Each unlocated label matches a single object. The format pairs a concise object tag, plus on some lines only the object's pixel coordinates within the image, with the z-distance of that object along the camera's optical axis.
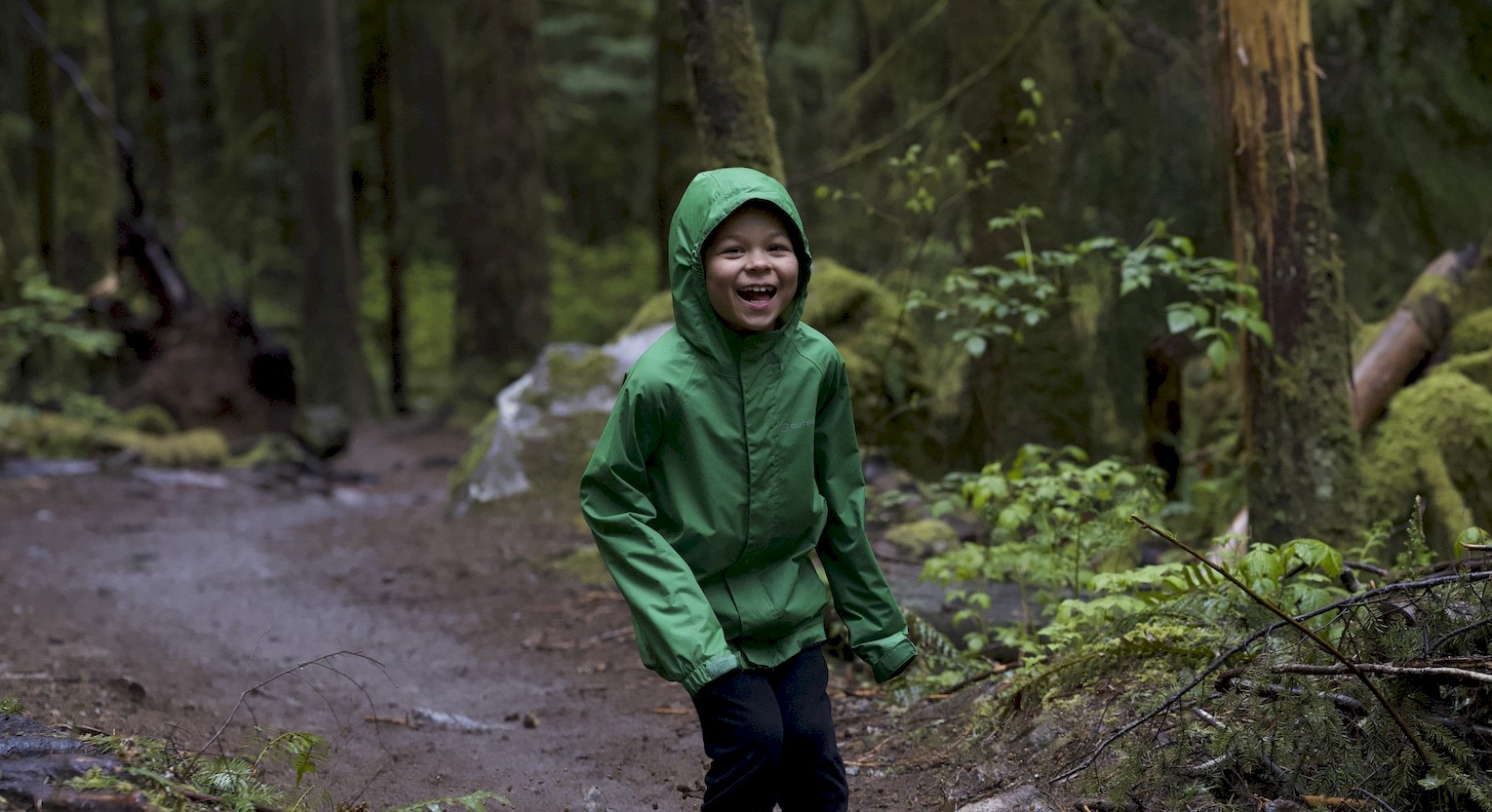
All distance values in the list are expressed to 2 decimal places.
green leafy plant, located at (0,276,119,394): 12.98
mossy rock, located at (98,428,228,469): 13.89
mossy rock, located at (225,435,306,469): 14.53
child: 3.32
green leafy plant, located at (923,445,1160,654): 5.47
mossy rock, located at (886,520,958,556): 7.61
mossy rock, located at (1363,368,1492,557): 7.29
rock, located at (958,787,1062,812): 3.76
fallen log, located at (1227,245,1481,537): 7.79
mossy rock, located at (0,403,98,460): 13.16
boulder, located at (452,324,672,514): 10.11
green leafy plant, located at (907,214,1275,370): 5.64
